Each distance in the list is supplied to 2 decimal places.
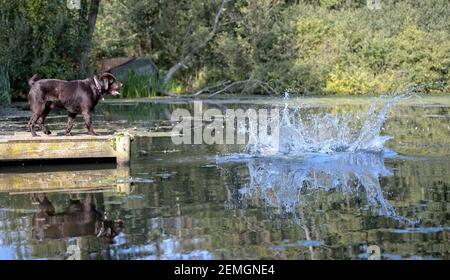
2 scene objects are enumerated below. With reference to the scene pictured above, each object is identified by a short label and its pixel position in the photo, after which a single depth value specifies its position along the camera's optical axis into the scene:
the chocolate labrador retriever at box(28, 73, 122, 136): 13.12
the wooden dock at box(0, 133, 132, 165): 12.24
